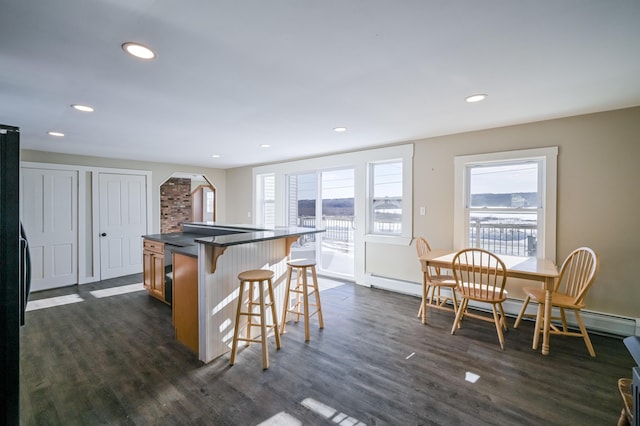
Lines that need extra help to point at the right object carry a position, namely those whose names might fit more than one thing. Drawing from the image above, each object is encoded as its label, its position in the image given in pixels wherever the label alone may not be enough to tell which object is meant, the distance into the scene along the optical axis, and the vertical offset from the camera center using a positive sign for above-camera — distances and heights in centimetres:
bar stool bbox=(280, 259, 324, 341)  287 -86
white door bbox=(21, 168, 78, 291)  446 -24
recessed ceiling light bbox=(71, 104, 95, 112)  264 +97
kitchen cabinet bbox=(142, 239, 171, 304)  377 -87
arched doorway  811 +25
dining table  254 -56
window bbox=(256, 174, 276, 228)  639 +27
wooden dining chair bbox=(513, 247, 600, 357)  249 -81
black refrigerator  140 -32
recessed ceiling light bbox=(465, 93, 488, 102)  244 +100
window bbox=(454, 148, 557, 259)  319 +11
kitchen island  243 -66
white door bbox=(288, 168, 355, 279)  507 -10
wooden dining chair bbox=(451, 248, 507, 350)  270 -82
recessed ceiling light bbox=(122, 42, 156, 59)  165 +97
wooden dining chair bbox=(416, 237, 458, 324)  323 -85
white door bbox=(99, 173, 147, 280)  521 -25
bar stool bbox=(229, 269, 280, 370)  235 -85
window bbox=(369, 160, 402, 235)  443 +20
